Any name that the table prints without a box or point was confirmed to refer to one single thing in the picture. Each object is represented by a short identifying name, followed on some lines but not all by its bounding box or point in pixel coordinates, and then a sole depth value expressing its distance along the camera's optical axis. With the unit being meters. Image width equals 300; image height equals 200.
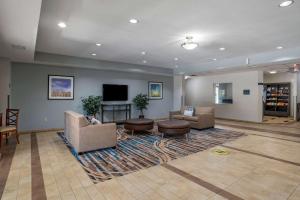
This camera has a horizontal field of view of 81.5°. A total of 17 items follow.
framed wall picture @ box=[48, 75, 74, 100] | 6.37
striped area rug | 3.14
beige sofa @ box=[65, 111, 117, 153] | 3.83
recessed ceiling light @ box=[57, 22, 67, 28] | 3.44
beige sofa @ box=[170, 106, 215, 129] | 6.33
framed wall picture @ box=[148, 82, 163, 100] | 9.06
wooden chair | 4.16
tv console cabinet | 7.53
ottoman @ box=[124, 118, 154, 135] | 5.54
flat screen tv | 7.52
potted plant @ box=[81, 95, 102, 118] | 6.71
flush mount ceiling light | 4.18
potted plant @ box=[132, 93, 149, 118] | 8.18
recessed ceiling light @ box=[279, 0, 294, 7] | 2.65
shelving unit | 10.31
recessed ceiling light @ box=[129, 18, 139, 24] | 3.35
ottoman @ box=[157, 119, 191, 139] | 5.00
